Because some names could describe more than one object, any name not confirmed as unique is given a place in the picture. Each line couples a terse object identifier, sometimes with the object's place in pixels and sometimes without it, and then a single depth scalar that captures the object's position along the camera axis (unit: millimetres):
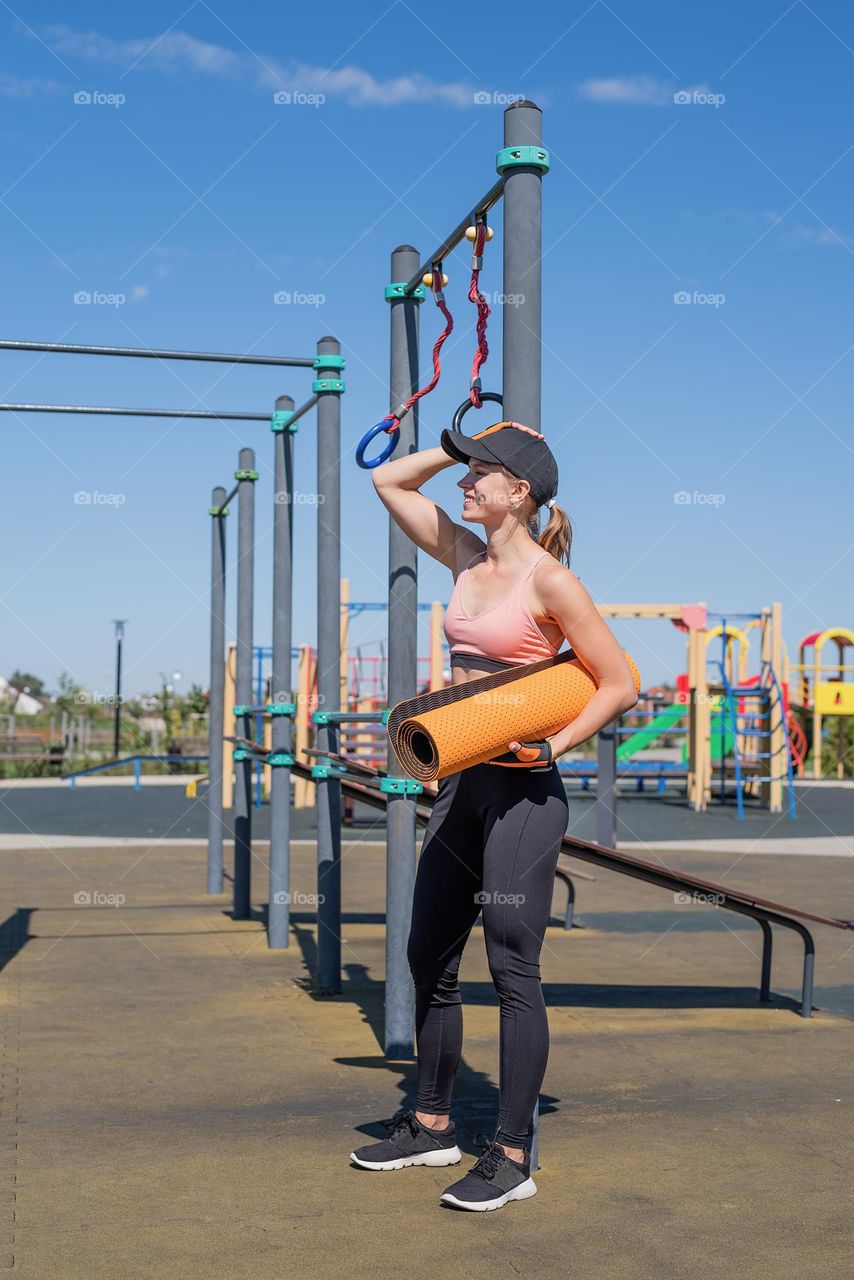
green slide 21081
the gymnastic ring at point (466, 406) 3960
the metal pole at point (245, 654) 8656
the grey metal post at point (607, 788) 14055
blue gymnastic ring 4578
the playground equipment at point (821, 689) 21047
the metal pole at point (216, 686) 9648
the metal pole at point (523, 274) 3914
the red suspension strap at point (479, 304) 4145
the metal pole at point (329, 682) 6387
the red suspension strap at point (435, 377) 4672
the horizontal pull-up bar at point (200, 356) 7043
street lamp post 34125
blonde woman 3527
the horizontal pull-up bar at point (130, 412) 7806
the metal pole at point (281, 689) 7570
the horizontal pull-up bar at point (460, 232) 4410
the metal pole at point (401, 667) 5164
